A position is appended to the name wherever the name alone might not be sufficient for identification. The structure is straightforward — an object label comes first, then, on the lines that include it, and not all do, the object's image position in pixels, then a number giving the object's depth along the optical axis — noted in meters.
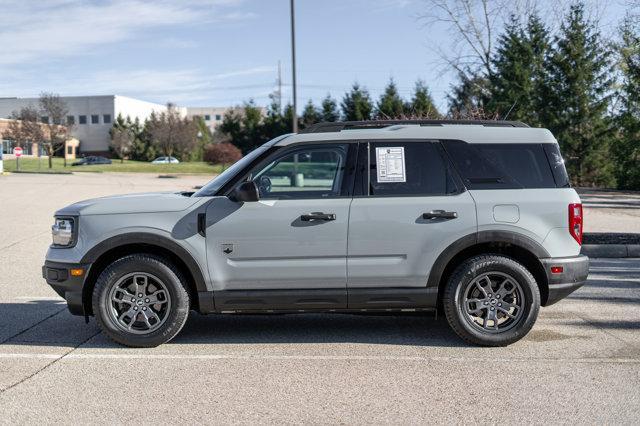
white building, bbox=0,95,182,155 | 96.31
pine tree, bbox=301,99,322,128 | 56.78
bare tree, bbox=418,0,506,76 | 36.82
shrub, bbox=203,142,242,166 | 54.56
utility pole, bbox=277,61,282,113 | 64.00
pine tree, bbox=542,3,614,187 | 35.34
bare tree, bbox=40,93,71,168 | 63.59
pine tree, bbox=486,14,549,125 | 36.78
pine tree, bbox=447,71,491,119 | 39.72
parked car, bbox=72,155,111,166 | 75.62
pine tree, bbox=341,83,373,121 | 54.66
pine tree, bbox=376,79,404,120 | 49.83
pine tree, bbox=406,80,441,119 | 43.79
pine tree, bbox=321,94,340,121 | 57.93
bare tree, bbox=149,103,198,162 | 79.06
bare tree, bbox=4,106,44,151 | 63.50
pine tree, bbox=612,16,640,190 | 30.61
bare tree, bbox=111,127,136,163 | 85.31
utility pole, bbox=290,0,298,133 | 28.75
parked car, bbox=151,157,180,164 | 78.64
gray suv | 5.79
